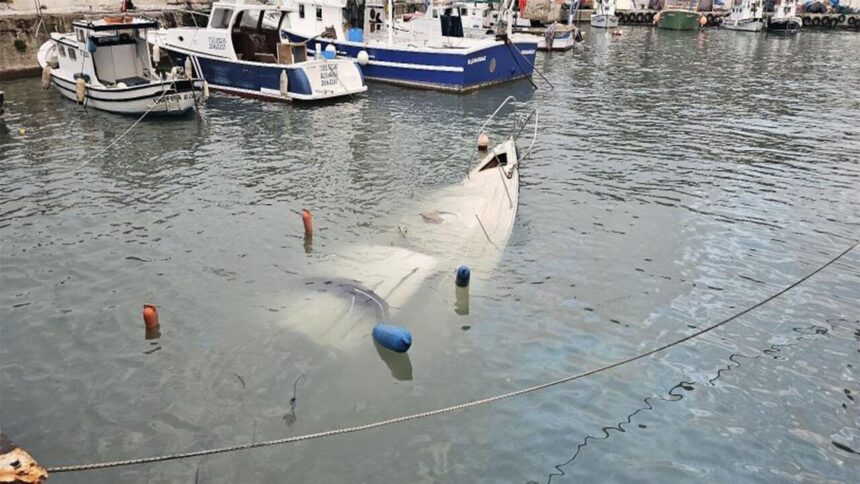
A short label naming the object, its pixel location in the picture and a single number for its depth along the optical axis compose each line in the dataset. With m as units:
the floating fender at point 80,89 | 20.03
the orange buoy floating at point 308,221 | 11.54
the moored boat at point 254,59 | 22.83
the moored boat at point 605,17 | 66.81
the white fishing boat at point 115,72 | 19.47
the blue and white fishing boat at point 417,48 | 26.62
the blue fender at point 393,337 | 8.02
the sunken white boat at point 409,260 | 8.87
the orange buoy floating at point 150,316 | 8.42
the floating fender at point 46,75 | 21.92
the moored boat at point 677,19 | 65.50
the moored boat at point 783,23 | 61.78
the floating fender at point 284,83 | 22.64
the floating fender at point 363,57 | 27.62
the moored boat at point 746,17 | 64.19
